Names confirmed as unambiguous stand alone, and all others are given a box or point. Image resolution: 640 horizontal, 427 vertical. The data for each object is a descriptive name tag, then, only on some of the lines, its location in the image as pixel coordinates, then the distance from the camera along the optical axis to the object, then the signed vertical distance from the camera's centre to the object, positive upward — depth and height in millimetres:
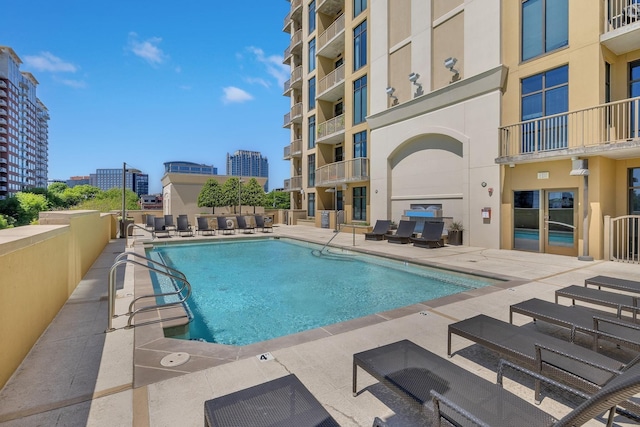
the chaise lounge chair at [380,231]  14844 -782
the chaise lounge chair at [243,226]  19328 -722
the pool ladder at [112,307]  4133 -1294
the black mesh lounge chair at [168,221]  18553 -410
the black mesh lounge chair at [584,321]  2997 -1175
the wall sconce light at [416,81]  14766 +6558
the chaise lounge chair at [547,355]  2357 -1219
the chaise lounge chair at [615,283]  4598 -1088
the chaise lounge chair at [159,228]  16548 -781
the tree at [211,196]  26375 +1591
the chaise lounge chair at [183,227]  16747 -723
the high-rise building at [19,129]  85875 +27786
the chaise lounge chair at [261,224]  19598 -605
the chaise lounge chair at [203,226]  17844 -682
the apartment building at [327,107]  19453 +8385
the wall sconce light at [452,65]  12930 +6387
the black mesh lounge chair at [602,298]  3850 -1126
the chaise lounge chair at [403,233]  13469 -789
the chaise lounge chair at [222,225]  17906 -616
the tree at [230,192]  26703 +1959
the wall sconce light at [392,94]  16236 +6508
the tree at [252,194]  27594 +1870
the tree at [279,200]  63312 +3118
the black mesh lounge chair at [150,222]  18166 -468
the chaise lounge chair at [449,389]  1833 -1236
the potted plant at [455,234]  12986 -789
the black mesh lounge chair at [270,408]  1801 -1214
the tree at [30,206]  39625 +1076
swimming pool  5461 -1802
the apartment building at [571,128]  9184 +2824
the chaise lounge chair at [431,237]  12016 -858
